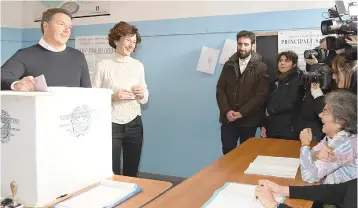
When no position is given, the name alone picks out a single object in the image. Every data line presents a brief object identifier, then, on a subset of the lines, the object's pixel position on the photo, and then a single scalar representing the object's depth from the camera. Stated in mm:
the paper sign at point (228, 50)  3293
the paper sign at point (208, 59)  3383
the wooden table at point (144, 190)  1249
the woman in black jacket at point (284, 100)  2740
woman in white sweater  2340
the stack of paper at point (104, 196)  1195
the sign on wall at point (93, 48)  3912
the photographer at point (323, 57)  2355
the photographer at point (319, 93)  1856
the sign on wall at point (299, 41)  3018
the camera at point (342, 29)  1528
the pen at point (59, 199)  1179
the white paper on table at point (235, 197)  1248
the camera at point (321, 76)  2166
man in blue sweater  1772
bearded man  2873
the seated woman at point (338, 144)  1477
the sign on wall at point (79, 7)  3906
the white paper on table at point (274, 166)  1656
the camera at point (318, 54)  2428
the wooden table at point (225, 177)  1308
